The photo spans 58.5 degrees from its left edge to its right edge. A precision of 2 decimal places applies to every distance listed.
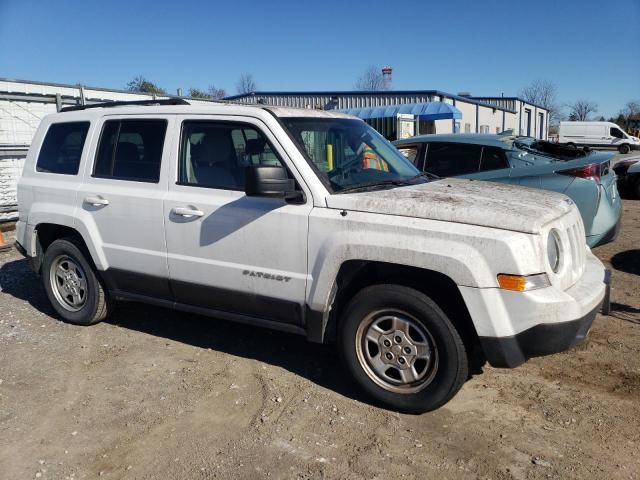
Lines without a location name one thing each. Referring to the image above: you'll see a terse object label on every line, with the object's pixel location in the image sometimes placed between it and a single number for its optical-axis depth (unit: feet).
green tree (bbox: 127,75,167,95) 162.26
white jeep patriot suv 10.84
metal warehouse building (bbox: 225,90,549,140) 81.81
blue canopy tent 80.23
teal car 20.08
